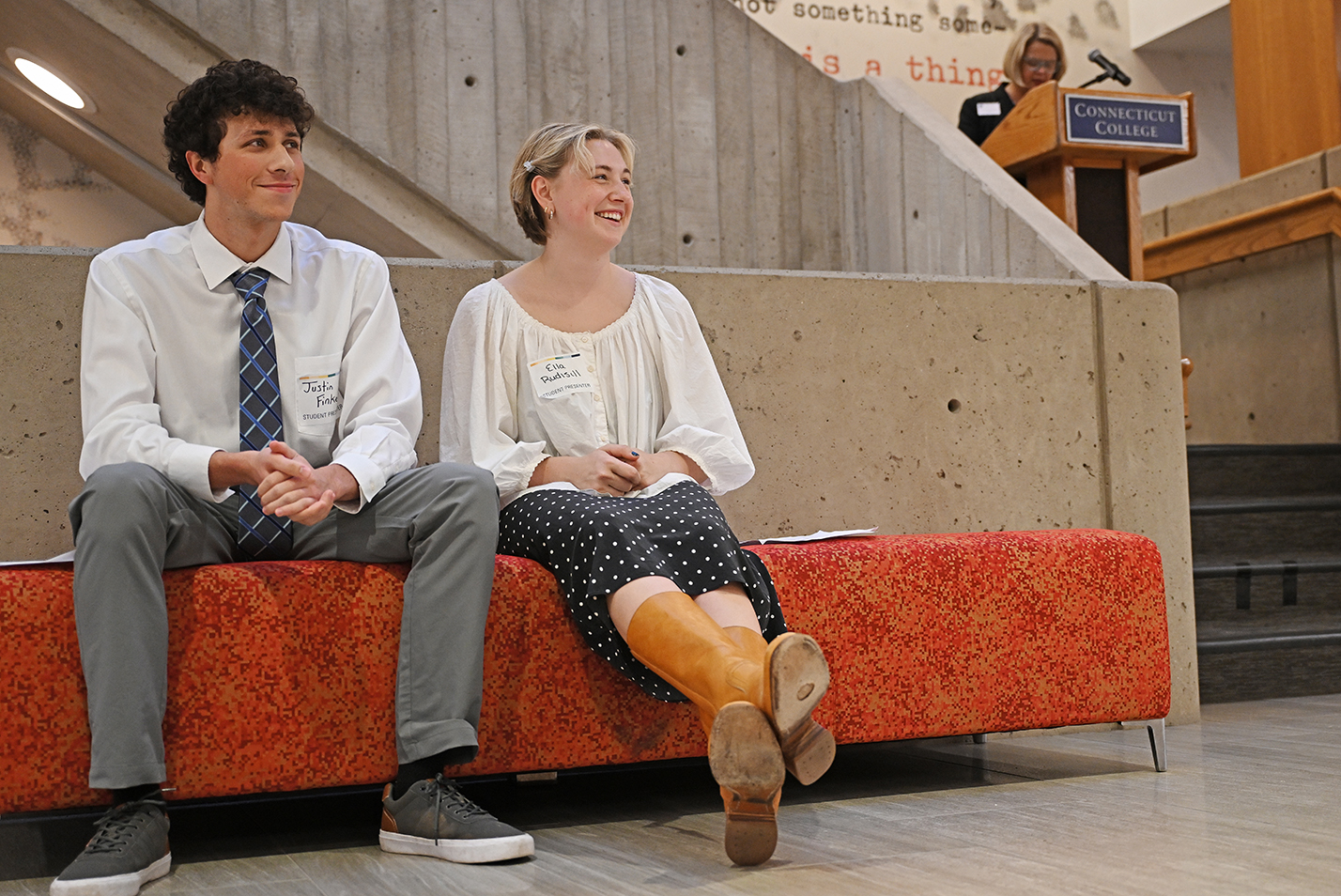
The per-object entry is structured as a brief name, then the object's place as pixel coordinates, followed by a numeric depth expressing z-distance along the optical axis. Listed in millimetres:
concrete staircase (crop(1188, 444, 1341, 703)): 3648
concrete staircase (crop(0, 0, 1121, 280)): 4152
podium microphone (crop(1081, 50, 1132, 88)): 4844
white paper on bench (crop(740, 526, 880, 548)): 2428
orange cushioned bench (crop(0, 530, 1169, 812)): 1850
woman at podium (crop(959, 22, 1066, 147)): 4973
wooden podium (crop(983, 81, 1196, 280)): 4301
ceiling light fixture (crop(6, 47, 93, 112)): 4613
